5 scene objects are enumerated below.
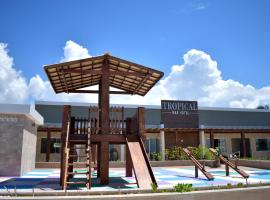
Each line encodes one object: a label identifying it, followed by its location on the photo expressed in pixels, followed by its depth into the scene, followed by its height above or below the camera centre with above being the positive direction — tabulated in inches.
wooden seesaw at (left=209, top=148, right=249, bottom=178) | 544.6 -44.2
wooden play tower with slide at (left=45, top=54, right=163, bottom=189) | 406.4 +37.0
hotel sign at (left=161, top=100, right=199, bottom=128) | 1155.3 +122.4
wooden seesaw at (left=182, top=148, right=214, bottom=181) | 541.3 -47.2
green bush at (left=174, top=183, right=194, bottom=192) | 241.8 -37.7
